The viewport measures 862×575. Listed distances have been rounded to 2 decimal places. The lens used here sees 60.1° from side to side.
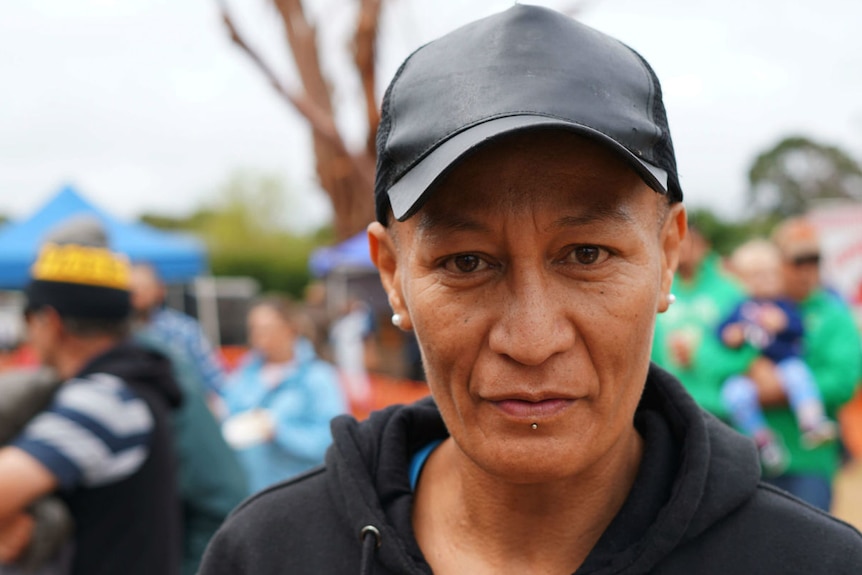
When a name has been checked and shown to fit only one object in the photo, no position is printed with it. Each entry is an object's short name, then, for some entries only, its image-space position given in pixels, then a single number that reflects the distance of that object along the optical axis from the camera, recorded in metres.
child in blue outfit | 3.78
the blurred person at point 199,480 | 3.25
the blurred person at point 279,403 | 4.54
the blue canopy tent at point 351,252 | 10.16
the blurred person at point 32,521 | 2.32
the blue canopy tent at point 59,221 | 8.12
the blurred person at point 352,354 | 10.66
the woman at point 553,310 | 1.08
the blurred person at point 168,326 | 5.54
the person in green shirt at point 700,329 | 4.02
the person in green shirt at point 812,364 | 3.81
